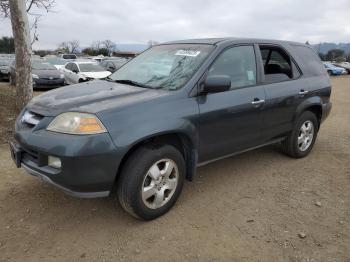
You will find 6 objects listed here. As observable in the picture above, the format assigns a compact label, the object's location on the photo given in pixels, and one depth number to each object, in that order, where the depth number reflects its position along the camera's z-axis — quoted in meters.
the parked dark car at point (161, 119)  3.23
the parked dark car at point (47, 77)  15.89
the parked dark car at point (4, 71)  19.53
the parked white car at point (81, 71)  16.84
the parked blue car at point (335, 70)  38.31
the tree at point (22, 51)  7.13
